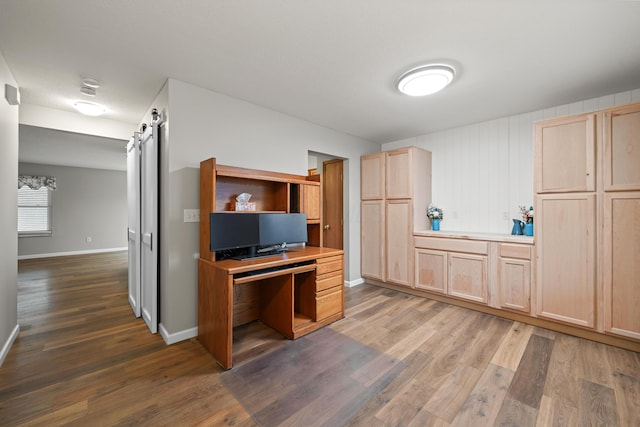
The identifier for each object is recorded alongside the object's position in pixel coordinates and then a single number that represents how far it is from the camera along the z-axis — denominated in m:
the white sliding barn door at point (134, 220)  3.03
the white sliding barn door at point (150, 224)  2.57
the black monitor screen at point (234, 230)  2.38
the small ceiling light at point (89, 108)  2.90
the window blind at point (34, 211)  6.41
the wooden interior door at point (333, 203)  4.43
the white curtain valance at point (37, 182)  6.26
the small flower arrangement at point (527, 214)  3.18
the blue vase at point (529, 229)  3.17
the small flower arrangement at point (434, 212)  4.00
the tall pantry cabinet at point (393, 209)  3.83
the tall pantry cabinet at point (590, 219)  2.31
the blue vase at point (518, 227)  3.29
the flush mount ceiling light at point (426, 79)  2.24
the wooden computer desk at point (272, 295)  2.11
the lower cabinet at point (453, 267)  3.18
